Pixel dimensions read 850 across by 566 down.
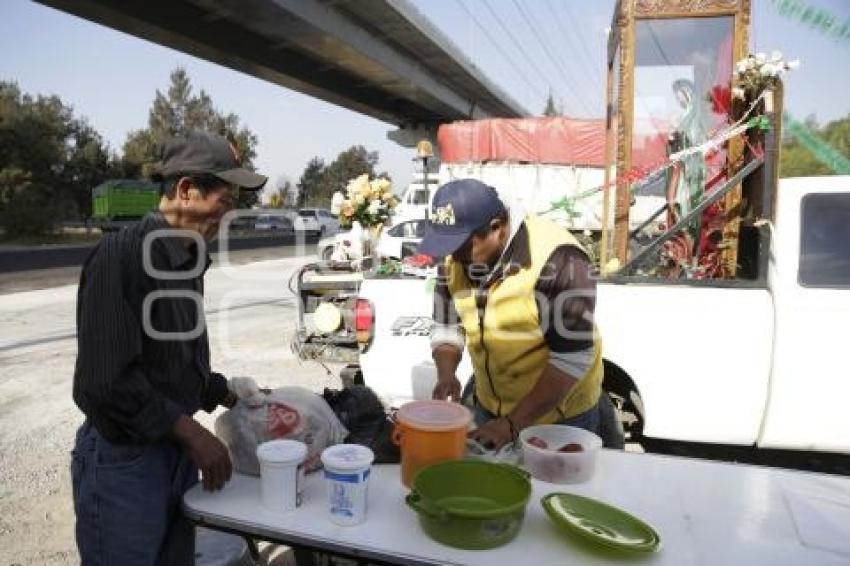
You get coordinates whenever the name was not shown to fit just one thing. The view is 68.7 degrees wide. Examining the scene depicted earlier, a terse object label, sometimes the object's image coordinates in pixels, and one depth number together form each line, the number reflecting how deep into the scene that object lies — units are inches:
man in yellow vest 83.8
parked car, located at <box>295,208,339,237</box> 1359.5
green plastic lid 61.7
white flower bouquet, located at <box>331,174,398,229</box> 278.4
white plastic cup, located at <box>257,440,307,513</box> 69.3
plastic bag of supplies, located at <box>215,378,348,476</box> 78.6
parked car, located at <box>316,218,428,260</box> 344.2
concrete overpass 715.4
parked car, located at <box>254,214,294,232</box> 1584.6
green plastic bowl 61.9
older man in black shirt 65.7
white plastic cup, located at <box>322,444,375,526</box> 67.0
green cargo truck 1291.8
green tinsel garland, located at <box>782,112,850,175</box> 195.1
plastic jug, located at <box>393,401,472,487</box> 74.5
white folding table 62.5
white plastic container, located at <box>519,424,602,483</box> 77.4
